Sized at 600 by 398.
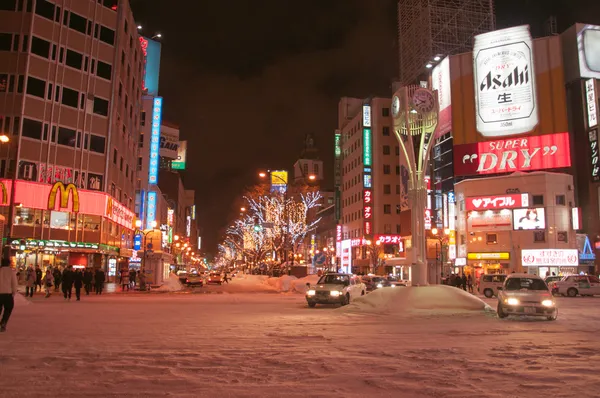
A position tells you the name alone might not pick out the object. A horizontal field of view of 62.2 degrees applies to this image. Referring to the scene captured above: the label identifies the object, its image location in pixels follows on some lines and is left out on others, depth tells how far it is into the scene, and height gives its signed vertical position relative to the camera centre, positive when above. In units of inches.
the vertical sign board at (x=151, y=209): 2606.3 +285.1
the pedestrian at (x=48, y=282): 1159.1 -49.0
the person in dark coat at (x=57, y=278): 1393.9 -45.8
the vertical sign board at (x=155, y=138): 2493.8 +621.8
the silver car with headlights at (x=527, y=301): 662.5 -44.5
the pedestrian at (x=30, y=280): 1128.8 -43.6
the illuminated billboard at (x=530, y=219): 2177.7 +215.3
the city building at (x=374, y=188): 3422.7 +545.4
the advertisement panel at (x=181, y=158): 4953.3 +1050.9
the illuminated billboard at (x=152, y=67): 2935.5 +1153.6
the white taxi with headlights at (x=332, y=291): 898.7 -46.5
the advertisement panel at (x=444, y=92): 2785.4 +984.9
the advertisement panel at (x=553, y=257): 2142.0 +46.5
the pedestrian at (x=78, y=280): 1040.2 -38.0
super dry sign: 2386.8 +559.0
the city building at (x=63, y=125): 1533.0 +445.1
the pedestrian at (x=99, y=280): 1299.2 -46.6
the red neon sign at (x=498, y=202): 2219.5 +298.0
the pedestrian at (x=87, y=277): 1154.7 -34.7
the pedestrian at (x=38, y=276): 1412.4 -41.7
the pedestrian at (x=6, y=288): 480.7 -26.0
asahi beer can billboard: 2518.5 +954.0
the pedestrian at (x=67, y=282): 1040.2 -42.3
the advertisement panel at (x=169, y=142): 3996.1 +983.3
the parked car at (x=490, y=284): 1381.6 -46.6
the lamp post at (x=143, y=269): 1578.5 -21.2
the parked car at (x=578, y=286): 1440.6 -50.6
